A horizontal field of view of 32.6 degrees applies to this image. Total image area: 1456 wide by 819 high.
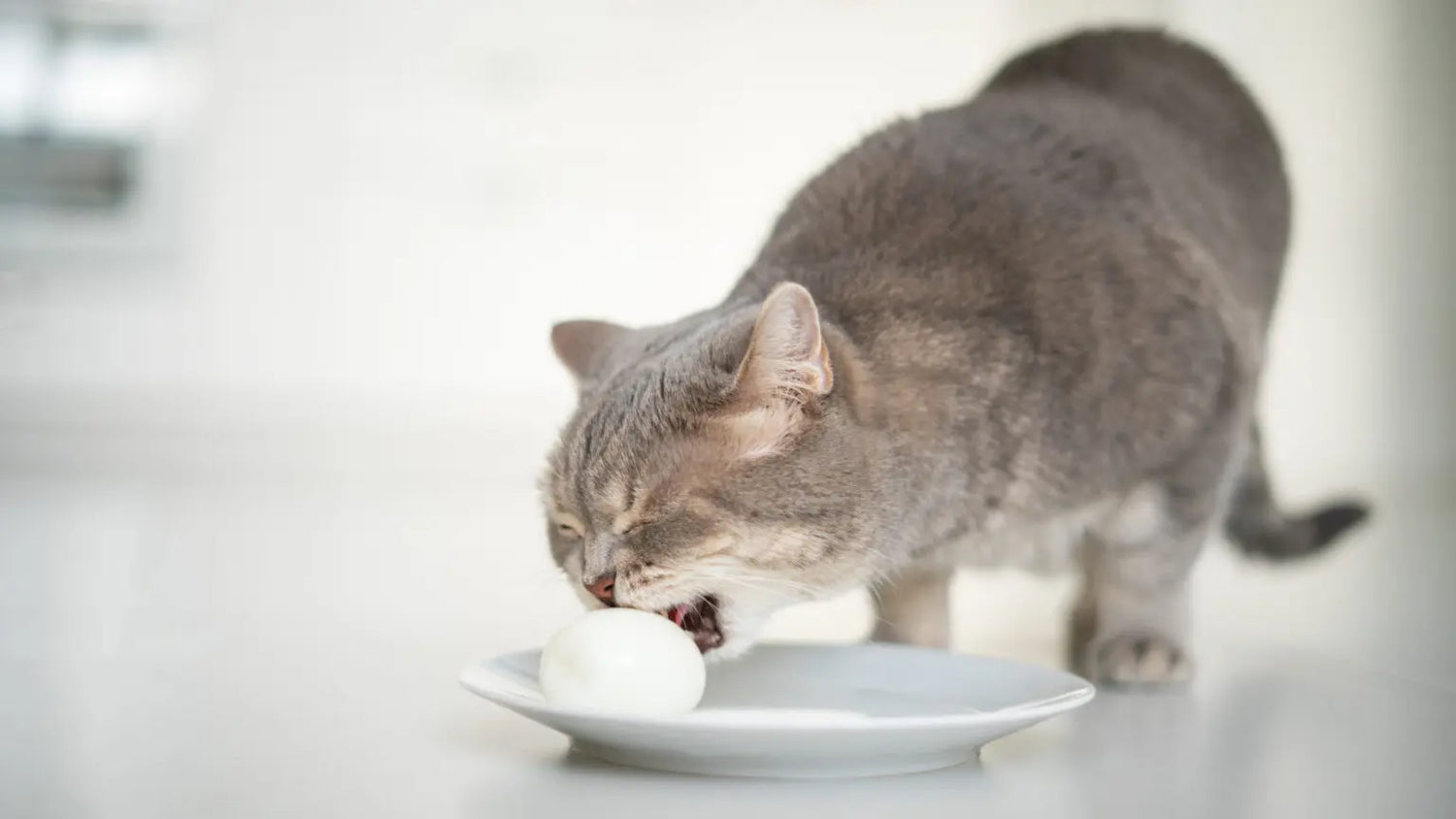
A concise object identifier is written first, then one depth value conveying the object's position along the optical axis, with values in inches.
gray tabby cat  32.1
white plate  29.1
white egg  30.4
